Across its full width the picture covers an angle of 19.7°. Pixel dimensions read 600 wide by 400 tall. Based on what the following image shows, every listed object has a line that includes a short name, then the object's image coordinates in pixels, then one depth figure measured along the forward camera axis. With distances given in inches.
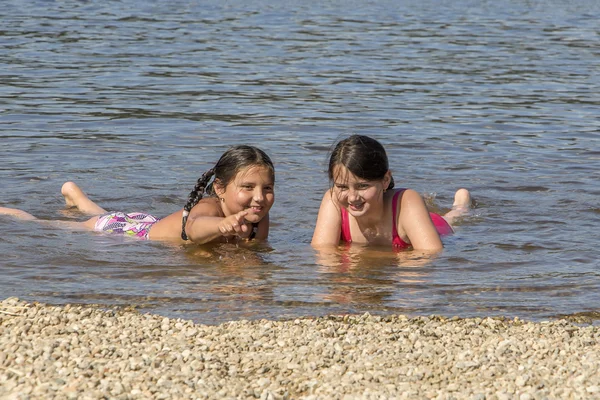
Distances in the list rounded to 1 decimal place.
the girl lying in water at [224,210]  513.5
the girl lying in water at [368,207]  493.4
